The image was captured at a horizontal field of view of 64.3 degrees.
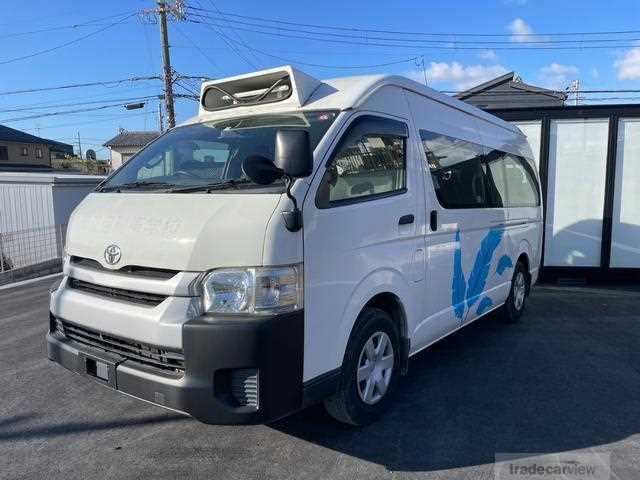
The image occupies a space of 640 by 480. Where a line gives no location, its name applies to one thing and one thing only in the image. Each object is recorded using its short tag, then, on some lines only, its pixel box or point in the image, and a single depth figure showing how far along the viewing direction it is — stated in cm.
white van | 258
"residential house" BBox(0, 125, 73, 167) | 3644
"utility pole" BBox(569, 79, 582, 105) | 2336
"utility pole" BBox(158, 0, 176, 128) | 2330
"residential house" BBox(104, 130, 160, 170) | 5534
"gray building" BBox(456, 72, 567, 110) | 1758
